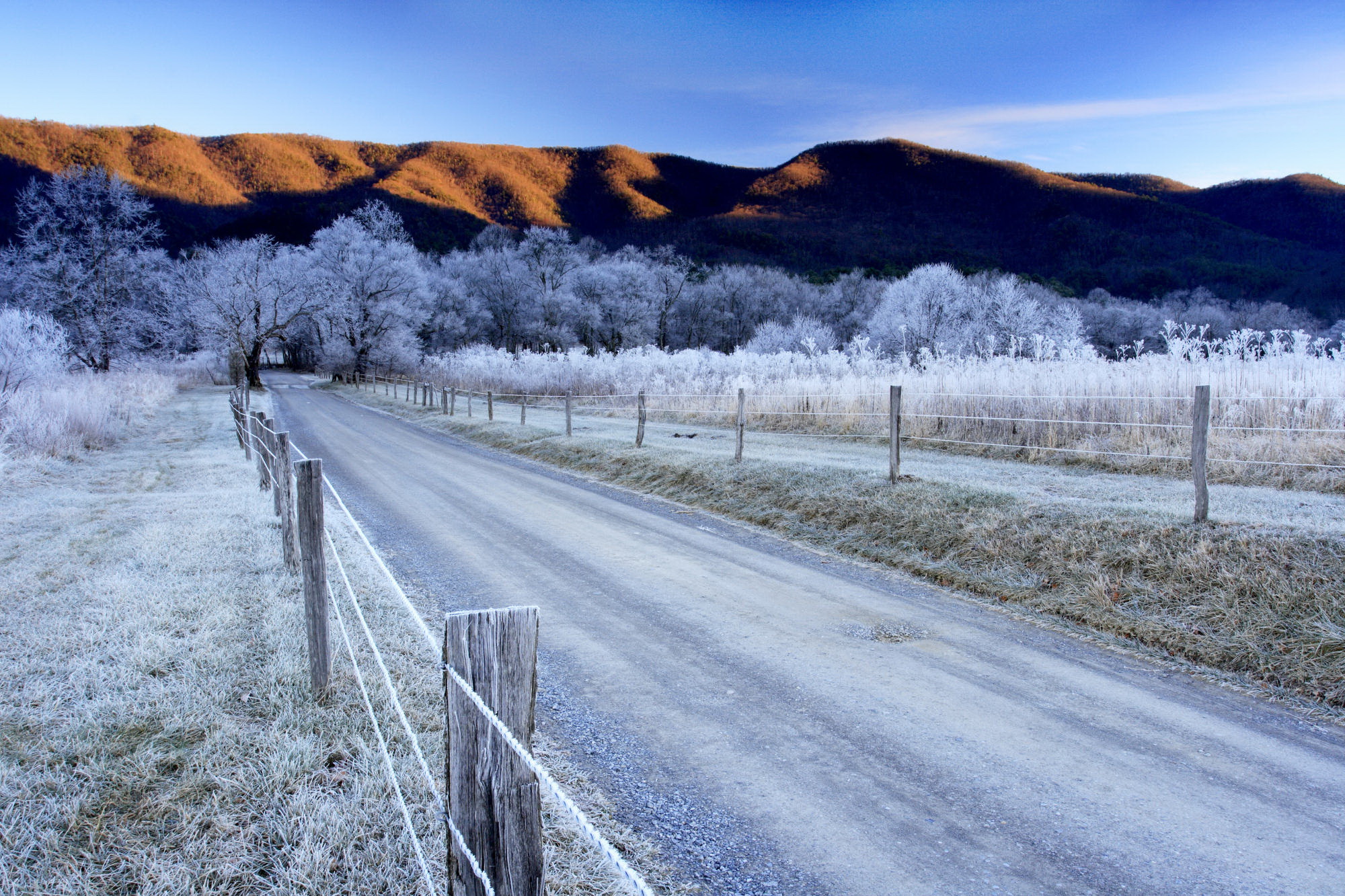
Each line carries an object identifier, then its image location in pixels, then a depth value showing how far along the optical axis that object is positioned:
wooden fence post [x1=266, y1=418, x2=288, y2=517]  8.35
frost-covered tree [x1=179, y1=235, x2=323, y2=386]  42.62
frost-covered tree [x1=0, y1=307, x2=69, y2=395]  16.88
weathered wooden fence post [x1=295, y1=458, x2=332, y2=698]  3.86
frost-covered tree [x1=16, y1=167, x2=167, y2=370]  30.75
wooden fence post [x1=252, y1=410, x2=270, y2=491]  10.34
